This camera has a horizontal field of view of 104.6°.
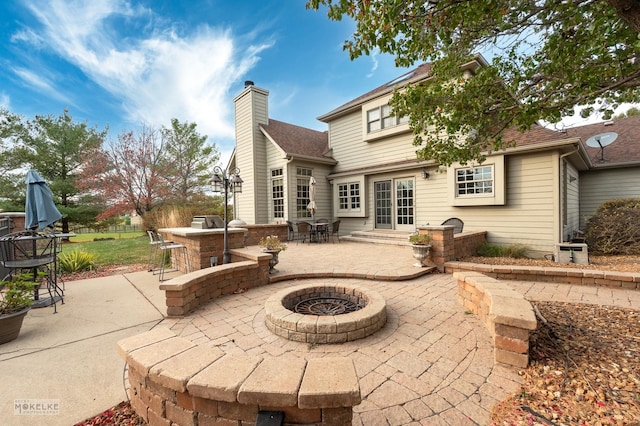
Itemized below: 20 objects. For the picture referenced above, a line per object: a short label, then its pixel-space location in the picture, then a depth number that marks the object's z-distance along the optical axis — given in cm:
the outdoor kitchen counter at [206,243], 539
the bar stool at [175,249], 556
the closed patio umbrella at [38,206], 423
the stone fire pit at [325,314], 270
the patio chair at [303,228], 957
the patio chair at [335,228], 1043
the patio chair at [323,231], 971
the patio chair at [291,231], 1002
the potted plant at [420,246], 539
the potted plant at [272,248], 504
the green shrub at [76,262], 644
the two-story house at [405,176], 704
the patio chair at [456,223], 805
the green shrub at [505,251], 695
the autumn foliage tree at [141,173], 1527
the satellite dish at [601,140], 895
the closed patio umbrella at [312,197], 974
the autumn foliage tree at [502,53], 287
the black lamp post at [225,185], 541
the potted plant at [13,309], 287
